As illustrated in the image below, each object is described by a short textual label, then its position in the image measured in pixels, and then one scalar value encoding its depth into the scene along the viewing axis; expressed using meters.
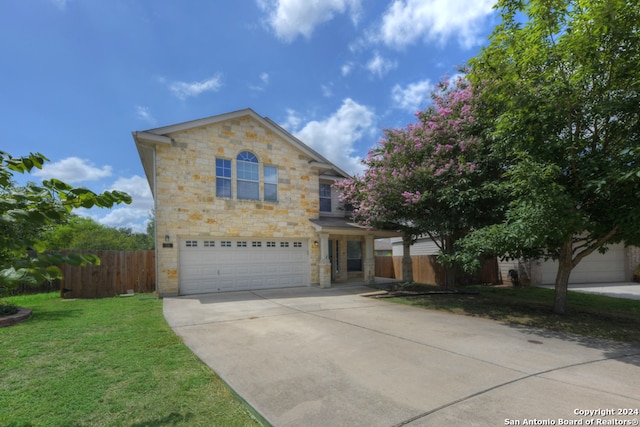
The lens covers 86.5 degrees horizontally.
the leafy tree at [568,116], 6.38
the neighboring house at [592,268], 16.17
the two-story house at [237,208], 12.52
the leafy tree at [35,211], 1.60
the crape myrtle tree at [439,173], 10.09
